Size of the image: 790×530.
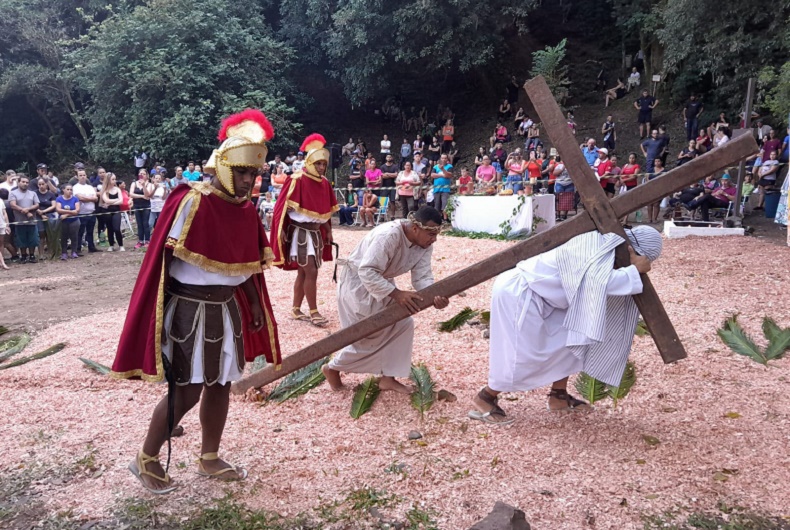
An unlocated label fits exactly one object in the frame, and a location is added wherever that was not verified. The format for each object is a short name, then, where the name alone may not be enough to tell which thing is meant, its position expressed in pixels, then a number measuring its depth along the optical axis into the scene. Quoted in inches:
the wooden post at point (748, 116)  427.6
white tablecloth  511.5
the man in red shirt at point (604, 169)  569.3
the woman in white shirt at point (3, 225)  500.4
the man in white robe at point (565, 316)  144.8
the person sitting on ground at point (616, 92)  956.6
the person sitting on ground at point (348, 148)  1015.9
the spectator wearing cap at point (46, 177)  551.8
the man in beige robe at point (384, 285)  170.2
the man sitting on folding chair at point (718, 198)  524.1
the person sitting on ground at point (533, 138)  803.4
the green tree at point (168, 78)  889.5
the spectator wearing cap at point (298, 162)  690.5
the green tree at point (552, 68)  889.5
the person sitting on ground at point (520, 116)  917.8
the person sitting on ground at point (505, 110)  993.5
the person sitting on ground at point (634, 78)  940.0
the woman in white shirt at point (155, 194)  593.0
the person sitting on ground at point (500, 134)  885.3
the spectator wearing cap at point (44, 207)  540.4
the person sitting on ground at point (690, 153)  599.0
